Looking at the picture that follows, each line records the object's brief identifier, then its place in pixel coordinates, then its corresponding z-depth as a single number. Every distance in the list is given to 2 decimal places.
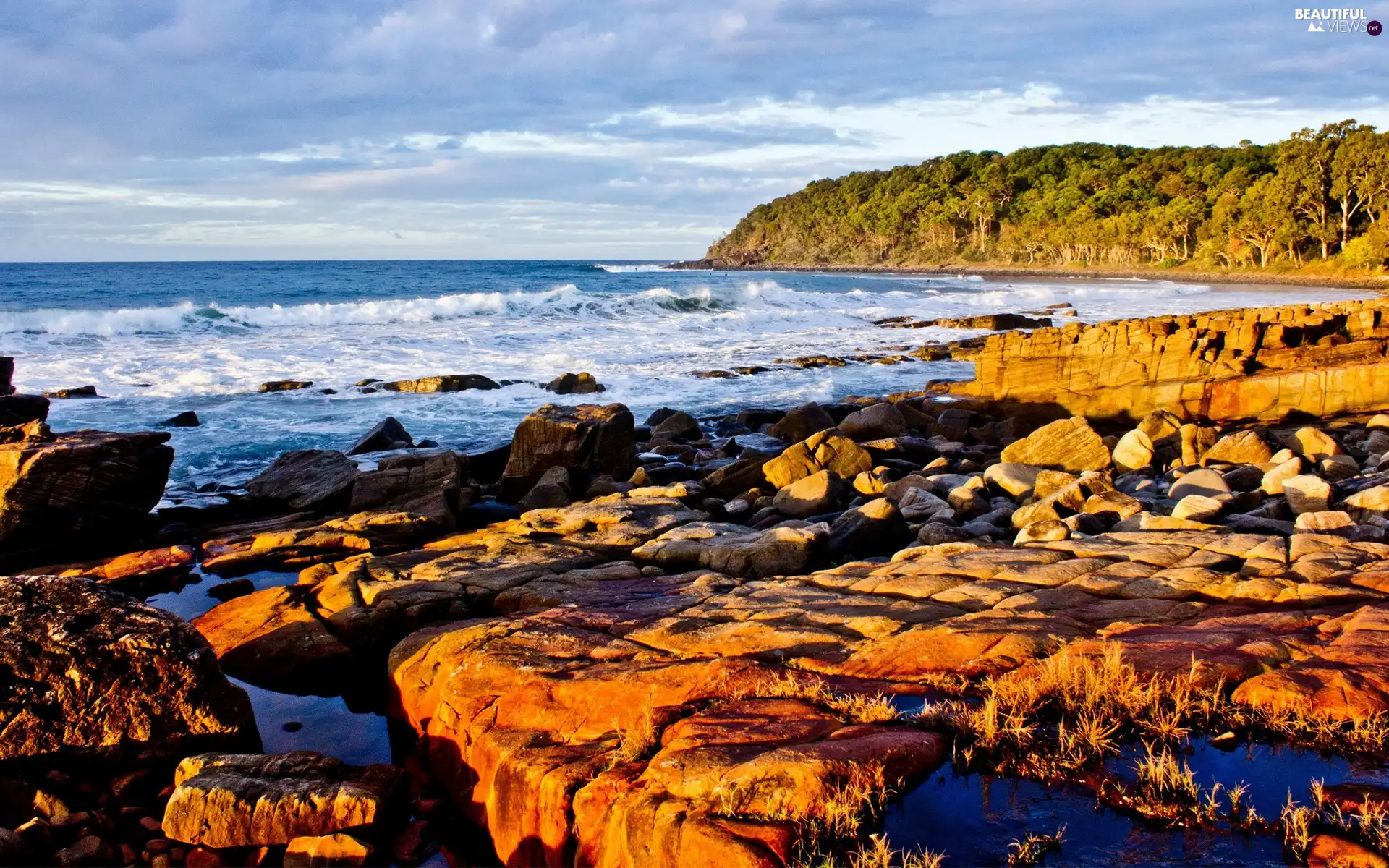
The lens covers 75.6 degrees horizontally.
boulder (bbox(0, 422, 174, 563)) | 10.72
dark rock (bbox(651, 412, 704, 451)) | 18.83
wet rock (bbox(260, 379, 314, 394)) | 25.42
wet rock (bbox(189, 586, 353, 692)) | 7.63
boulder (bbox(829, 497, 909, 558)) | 10.04
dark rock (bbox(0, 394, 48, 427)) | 13.25
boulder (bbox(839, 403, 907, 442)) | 17.45
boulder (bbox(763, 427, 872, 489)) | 13.81
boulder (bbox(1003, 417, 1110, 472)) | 13.70
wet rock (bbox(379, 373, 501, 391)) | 25.70
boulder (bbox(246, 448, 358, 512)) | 13.09
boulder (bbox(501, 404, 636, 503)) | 15.02
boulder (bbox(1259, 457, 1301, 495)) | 10.42
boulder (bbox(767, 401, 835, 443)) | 18.50
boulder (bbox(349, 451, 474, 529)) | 12.44
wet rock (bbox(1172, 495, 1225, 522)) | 9.25
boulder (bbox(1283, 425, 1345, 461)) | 12.76
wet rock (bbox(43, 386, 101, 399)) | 23.91
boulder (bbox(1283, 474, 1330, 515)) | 9.62
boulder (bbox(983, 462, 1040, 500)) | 12.01
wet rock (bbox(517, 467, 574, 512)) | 13.17
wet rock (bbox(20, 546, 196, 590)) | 10.11
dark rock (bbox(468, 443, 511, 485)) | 15.89
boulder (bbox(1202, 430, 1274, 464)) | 12.77
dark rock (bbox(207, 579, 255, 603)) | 9.84
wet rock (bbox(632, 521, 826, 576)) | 9.02
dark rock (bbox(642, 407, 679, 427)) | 20.23
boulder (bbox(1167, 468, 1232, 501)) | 10.47
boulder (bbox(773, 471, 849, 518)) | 12.19
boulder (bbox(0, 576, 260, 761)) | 5.89
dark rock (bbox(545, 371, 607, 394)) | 25.80
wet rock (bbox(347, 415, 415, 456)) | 17.22
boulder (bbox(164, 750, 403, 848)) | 4.99
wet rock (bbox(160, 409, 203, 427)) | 20.15
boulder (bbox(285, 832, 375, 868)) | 4.86
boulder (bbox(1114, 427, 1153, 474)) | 13.75
